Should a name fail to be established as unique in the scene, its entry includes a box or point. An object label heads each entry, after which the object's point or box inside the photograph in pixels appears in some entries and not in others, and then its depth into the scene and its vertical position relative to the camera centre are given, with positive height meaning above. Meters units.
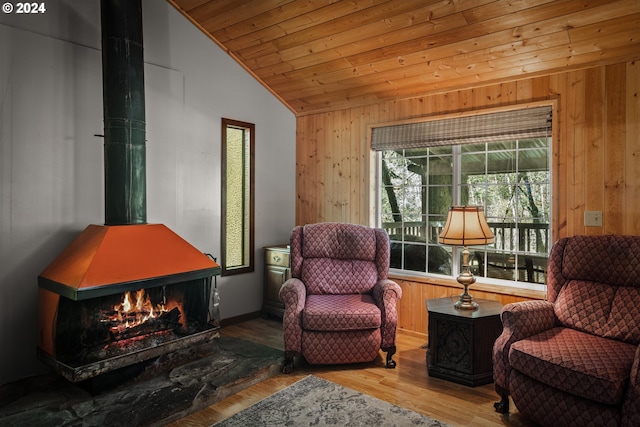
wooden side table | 2.99 -0.96
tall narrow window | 4.29 +0.12
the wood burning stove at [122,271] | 2.65 -0.41
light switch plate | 3.14 -0.09
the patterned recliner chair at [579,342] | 2.09 -0.77
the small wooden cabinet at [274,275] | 4.38 -0.69
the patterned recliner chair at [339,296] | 3.21 -0.73
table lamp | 3.15 -0.19
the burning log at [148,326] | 2.81 -0.80
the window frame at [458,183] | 3.33 +0.13
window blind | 3.39 +0.67
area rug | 2.48 -1.23
